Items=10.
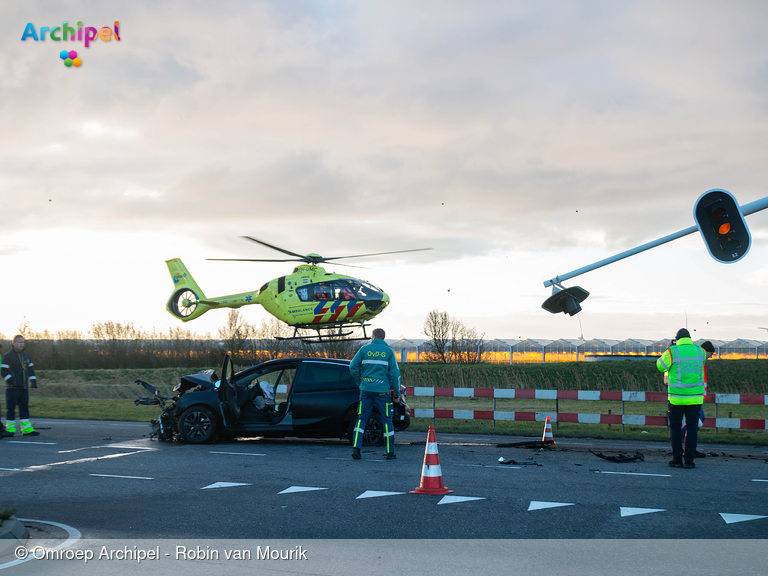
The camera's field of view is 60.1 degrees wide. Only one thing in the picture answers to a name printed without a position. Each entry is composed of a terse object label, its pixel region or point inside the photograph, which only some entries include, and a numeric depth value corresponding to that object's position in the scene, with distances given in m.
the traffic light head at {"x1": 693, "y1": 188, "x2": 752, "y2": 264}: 7.18
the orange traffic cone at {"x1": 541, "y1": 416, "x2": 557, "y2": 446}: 11.38
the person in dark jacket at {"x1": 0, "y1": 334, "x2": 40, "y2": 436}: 13.47
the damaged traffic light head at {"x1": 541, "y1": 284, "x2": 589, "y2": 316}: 10.42
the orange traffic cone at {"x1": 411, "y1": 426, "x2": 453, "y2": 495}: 7.21
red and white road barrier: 13.57
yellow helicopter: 24.81
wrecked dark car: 11.30
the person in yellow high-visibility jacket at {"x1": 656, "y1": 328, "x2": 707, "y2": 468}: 9.45
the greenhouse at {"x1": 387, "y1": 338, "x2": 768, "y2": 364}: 85.88
